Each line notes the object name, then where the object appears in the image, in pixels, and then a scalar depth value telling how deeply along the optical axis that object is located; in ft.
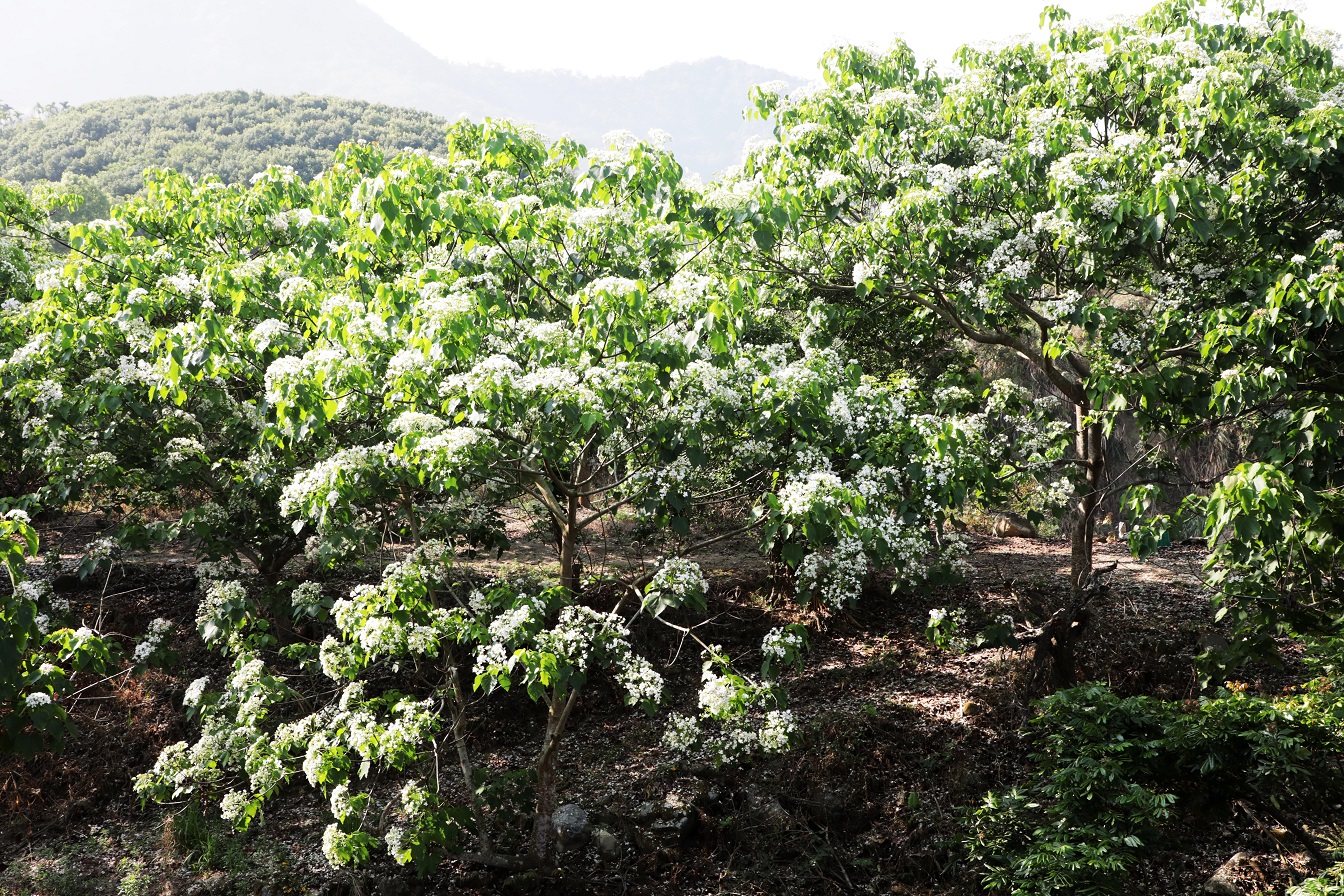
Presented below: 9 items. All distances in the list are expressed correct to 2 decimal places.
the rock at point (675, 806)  20.33
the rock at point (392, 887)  18.16
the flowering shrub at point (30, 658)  11.50
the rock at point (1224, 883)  15.19
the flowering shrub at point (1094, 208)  16.84
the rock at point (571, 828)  19.54
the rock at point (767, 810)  19.62
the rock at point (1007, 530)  40.98
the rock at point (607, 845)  19.27
